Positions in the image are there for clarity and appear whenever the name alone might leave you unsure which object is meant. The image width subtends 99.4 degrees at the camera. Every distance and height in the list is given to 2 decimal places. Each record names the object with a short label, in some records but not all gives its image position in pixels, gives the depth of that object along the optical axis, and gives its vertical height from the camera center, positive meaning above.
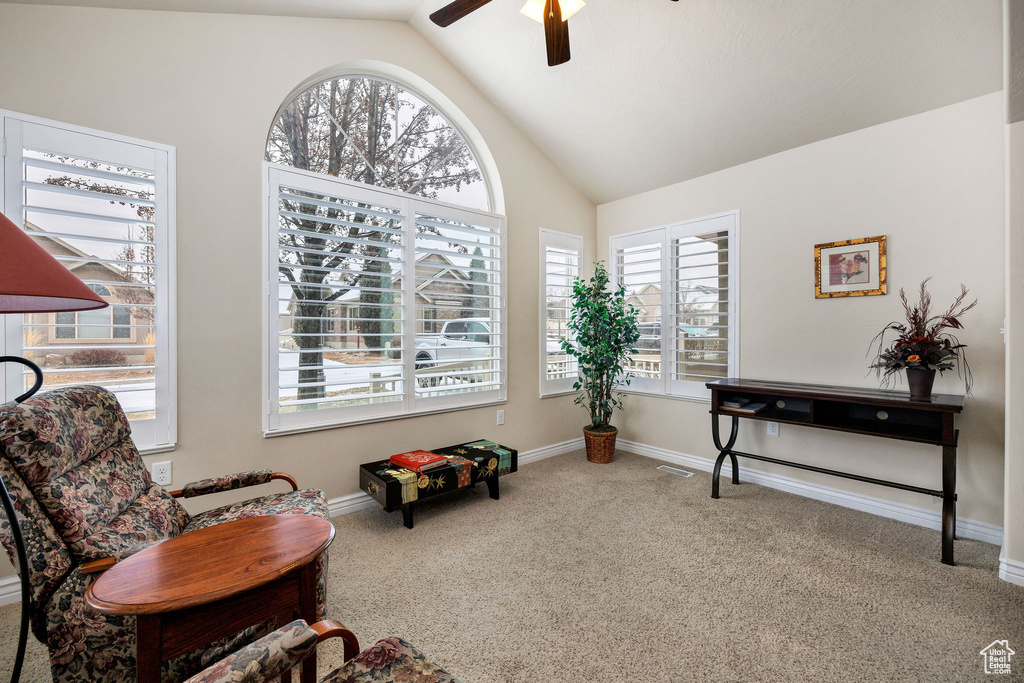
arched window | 2.89 +1.45
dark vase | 2.42 -0.26
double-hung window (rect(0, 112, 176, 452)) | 1.97 +0.42
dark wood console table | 2.27 -0.48
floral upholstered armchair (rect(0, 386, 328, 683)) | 1.23 -0.59
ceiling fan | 1.94 +1.46
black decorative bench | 2.62 -0.89
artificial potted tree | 3.91 -0.08
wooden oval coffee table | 1.04 -0.65
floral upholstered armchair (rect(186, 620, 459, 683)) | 0.89 -0.70
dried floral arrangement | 2.44 -0.04
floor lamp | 0.93 +0.13
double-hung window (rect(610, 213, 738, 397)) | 3.58 +0.32
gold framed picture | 2.84 +0.46
